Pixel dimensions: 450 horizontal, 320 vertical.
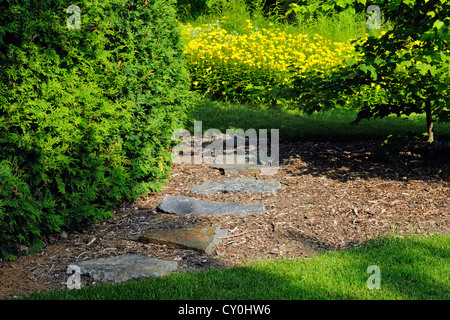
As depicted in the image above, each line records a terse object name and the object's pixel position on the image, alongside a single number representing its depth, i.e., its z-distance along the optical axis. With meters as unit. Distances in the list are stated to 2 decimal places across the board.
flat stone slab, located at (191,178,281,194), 5.46
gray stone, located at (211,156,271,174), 6.27
